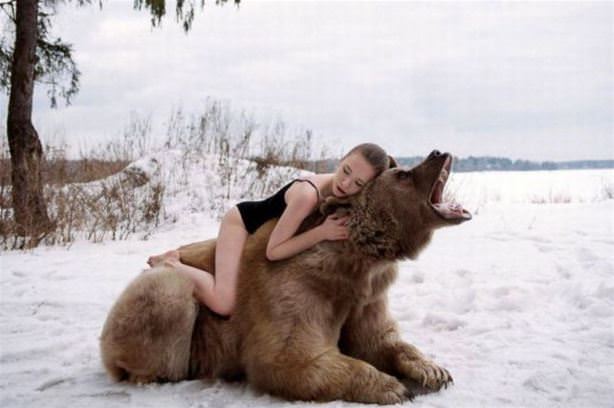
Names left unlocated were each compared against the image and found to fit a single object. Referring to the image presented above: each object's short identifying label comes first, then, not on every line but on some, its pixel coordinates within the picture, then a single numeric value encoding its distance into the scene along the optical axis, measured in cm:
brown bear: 305
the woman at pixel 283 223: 324
